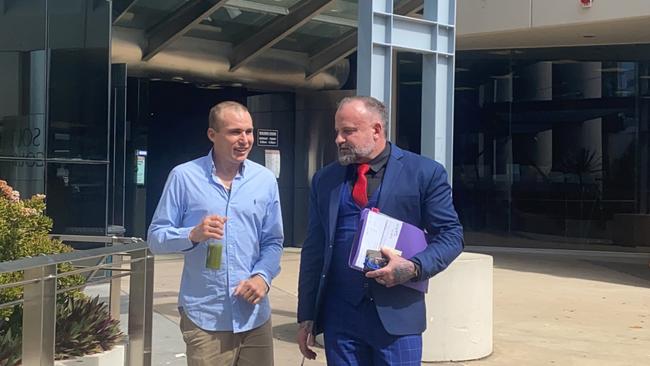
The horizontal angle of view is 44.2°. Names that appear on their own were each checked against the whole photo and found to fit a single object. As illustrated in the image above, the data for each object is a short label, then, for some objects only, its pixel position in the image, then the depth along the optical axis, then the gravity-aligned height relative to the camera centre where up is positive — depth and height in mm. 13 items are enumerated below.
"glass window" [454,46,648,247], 17938 +1156
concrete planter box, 4680 -1016
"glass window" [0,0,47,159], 10836 +1522
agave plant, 4758 -848
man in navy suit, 3357 -179
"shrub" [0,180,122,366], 4637 -684
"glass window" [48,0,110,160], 11273 +1598
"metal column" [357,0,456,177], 7125 +1287
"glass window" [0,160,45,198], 10734 +188
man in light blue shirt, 3619 -256
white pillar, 6758 -1007
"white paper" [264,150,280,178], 16016 +658
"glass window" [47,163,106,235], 11258 -110
